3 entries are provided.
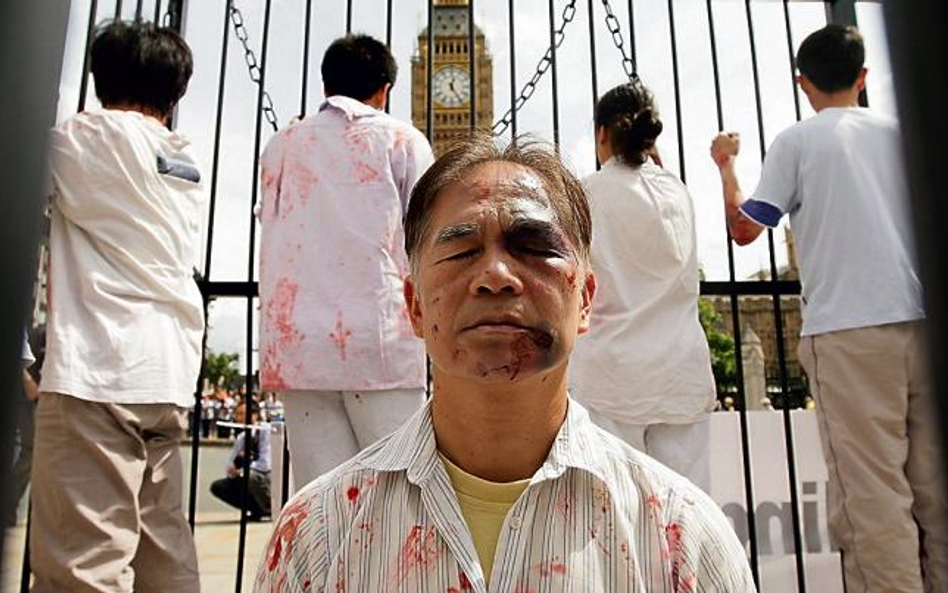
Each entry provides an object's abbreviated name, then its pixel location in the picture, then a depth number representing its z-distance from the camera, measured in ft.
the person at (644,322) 8.57
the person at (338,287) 7.95
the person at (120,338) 7.36
